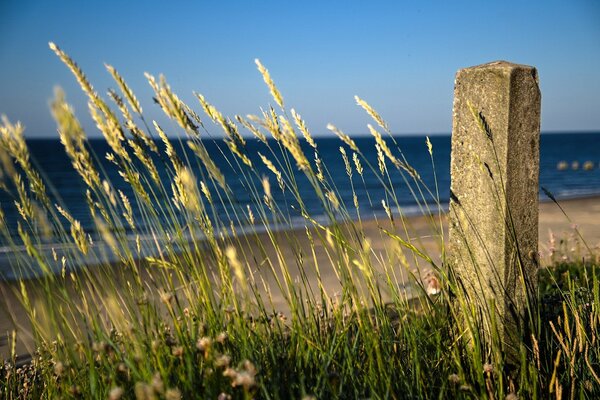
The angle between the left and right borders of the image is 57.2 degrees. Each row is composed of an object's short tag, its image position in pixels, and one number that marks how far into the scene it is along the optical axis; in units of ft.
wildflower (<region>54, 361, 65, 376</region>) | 5.04
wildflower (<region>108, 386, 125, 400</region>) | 3.83
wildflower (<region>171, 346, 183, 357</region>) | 4.65
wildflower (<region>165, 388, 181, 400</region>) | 3.56
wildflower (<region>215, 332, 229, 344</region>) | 4.95
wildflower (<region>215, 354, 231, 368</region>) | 4.23
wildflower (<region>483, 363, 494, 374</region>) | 5.67
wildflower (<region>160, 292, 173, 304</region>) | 4.79
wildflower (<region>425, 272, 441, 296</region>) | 14.48
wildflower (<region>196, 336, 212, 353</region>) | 4.26
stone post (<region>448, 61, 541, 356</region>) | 7.22
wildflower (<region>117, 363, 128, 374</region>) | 4.78
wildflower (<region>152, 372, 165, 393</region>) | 3.62
